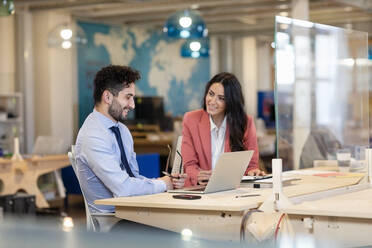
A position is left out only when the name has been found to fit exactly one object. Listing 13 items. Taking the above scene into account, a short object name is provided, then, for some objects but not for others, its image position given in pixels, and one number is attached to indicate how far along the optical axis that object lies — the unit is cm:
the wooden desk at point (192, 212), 329
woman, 465
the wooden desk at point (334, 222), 317
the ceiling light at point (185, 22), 884
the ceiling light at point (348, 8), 1400
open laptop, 367
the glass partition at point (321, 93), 662
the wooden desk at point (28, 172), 859
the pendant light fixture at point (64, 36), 1077
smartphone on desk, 356
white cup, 546
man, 369
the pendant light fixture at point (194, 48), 1070
